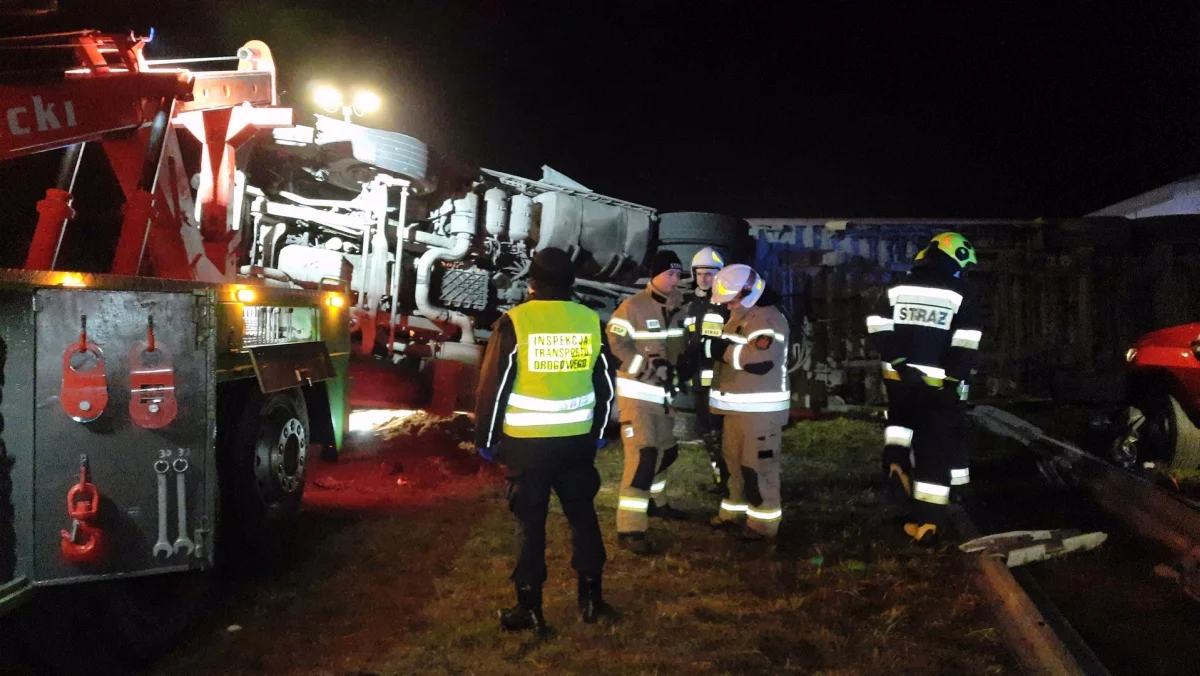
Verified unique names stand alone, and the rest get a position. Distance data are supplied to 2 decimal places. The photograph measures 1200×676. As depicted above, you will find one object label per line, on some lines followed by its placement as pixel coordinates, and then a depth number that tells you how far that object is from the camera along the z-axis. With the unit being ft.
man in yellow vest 12.14
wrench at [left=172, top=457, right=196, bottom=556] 11.07
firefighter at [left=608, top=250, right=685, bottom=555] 16.25
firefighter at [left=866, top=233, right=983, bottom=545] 15.93
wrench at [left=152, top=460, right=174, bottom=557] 10.91
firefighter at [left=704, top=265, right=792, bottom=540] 16.30
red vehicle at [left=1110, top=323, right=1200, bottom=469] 19.39
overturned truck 27.30
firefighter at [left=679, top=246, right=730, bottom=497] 17.63
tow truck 10.23
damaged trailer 37.45
